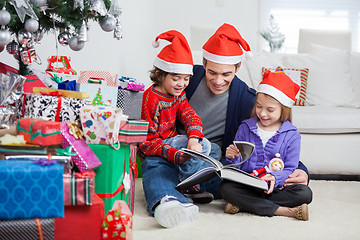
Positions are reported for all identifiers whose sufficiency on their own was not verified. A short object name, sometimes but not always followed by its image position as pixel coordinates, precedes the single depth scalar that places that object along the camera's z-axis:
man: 1.99
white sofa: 2.54
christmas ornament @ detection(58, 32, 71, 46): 1.56
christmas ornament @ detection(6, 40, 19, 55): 1.45
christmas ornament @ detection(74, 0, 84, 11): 1.39
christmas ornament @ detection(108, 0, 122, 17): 1.58
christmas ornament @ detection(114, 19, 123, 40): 1.65
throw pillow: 2.90
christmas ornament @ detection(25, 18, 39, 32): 1.30
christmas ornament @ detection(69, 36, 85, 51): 1.52
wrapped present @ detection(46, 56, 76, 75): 1.78
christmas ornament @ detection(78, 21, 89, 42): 1.49
